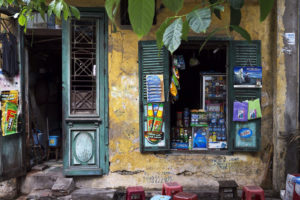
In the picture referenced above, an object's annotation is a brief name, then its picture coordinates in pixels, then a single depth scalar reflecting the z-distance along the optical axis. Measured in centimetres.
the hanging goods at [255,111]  519
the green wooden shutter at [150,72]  521
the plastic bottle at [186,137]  567
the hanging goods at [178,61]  543
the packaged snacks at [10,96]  510
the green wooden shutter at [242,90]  522
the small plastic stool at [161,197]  392
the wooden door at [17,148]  505
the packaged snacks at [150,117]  523
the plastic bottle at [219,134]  560
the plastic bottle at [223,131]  560
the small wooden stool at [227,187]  457
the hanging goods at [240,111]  518
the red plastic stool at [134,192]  441
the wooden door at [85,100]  525
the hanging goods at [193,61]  625
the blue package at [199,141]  561
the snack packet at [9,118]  504
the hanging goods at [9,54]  504
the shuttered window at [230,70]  521
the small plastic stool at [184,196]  399
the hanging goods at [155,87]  519
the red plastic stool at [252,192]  439
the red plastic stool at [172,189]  446
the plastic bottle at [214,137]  560
